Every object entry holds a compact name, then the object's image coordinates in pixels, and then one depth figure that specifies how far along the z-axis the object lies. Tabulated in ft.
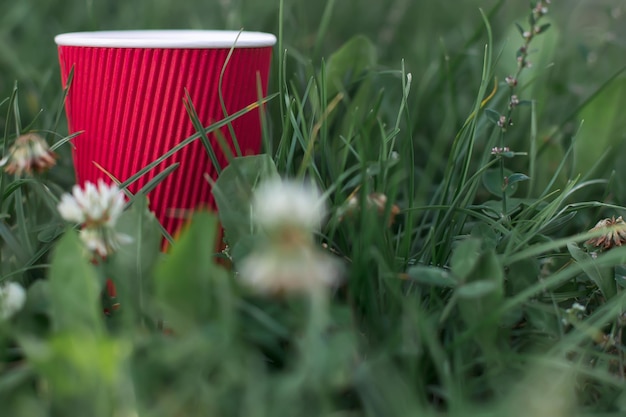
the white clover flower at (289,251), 1.04
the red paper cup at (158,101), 1.40
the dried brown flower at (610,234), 1.33
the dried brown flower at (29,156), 1.26
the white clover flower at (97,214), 1.19
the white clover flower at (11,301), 1.20
